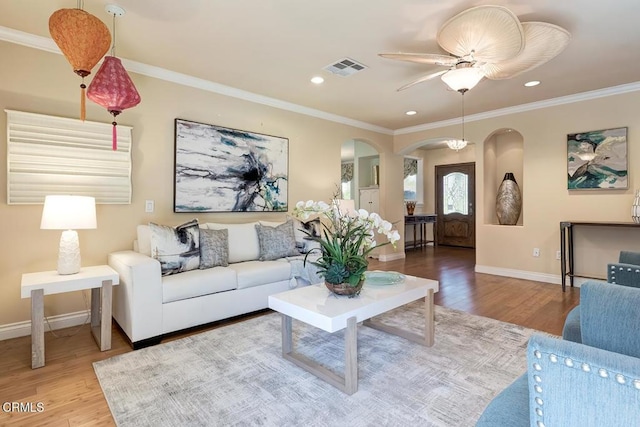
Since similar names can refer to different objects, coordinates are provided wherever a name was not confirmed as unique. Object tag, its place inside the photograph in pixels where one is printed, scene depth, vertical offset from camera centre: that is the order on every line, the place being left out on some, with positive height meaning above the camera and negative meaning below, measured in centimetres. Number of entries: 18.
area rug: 169 -102
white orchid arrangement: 216 -16
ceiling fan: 213 +129
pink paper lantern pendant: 242 +102
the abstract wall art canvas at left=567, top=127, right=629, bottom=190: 398 +74
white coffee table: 188 -58
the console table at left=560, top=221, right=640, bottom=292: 396 -37
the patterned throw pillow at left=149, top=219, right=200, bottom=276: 280 -25
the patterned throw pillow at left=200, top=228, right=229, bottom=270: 310 -29
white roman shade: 268 +55
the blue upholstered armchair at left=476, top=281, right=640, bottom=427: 68 -35
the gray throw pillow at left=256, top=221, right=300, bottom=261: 364 -27
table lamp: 240 +0
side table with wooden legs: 221 -52
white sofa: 250 -61
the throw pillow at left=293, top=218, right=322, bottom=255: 395 -19
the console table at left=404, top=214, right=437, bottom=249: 745 -15
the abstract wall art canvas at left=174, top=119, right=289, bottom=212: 363 +62
